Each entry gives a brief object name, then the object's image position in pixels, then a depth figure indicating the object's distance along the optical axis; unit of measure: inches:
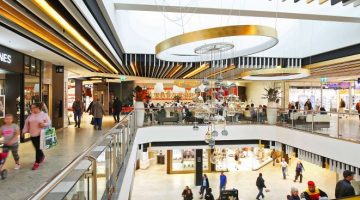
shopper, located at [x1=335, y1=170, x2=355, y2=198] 247.4
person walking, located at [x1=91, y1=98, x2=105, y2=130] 466.5
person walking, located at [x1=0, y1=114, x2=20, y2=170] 215.5
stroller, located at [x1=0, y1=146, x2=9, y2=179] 201.8
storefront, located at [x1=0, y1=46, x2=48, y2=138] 343.6
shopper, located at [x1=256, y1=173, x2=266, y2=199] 578.4
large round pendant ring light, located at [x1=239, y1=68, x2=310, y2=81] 463.2
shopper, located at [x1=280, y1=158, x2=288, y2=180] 727.1
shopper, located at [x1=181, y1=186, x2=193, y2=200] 528.4
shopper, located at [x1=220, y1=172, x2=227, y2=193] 602.2
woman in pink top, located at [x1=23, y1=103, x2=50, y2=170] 232.4
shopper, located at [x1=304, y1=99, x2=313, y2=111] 669.2
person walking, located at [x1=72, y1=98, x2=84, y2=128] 511.5
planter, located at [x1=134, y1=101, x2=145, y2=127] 513.5
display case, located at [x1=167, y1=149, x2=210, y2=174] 812.6
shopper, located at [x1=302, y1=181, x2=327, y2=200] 275.0
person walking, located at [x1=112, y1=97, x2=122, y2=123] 559.8
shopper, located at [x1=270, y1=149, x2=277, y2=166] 878.9
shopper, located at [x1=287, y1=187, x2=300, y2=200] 359.4
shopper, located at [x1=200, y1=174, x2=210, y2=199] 595.8
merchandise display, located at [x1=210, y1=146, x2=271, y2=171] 849.5
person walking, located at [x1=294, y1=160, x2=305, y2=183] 692.7
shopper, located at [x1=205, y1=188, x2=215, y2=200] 520.3
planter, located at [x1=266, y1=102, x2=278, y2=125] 586.2
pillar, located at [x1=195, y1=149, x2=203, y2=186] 723.1
